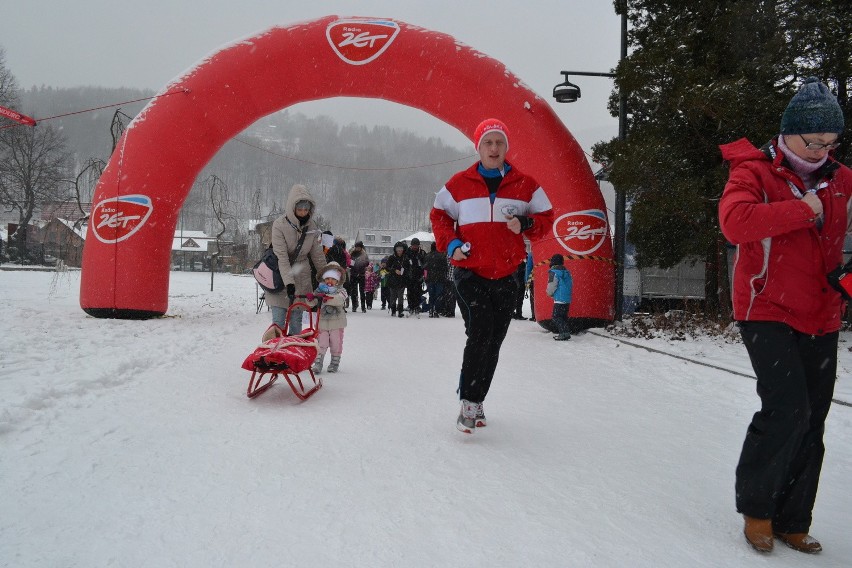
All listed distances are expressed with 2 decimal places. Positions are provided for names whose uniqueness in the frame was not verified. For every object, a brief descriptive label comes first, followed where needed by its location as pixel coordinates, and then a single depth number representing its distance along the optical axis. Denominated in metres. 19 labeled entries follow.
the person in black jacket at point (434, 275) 12.66
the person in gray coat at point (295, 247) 5.18
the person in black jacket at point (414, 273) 13.06
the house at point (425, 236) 73.31
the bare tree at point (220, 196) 13.77
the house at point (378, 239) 99.00
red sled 4.02
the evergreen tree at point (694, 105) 7.21
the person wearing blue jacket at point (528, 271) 11.86
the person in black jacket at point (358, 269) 13.69
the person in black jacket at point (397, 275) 12.92
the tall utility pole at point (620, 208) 9.31
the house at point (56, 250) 29.10
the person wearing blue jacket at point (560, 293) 8.79
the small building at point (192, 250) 62.50
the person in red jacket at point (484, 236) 3.26
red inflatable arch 9.13
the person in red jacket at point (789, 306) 1.99
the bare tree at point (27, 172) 33.09
